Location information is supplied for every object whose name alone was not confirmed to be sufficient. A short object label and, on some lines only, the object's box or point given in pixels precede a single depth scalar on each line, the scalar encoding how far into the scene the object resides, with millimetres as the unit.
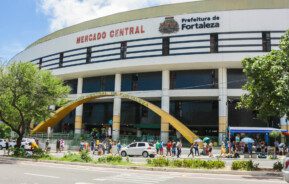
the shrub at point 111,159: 22078
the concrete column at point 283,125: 42800
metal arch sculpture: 42812
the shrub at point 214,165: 18589
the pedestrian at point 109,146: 37031
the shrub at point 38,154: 26000
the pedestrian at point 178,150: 32909
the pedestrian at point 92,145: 39475
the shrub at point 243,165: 17906
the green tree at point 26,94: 27244
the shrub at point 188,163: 19250
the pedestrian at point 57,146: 38641
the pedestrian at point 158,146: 34812
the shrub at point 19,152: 27377
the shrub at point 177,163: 19516
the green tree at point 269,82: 17219
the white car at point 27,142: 39578
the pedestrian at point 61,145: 39969
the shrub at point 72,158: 23066
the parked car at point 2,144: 43841
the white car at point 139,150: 33500
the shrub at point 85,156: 22875
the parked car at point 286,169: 10852
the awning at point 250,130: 36531
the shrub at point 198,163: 18844
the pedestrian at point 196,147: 34919
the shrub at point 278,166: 17947
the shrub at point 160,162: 19797
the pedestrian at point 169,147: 34334
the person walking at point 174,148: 34344
